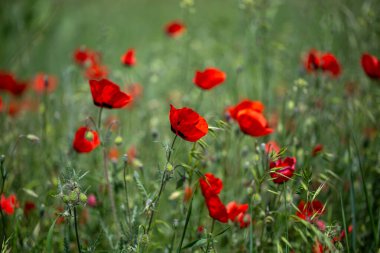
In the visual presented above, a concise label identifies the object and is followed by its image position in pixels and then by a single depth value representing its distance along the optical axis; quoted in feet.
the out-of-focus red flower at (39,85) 11.06
